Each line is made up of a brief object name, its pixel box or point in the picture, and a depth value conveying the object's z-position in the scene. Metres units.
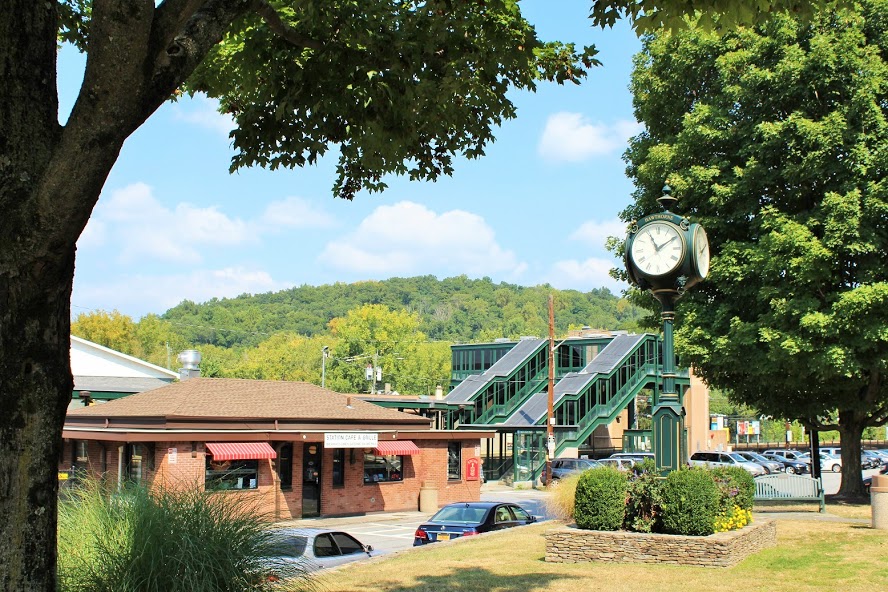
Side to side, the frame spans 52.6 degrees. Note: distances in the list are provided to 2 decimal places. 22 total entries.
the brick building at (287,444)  28.16
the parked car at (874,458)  55.85
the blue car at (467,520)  18.59
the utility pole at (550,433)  43.75
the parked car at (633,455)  44.20
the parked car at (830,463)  56.75
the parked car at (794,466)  50.19
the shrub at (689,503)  12.51
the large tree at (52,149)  4.80
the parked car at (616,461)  43.14
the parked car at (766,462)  49.53
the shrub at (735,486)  13.61
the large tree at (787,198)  20.44
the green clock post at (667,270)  12.84
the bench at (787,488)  22.38
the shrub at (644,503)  13.00
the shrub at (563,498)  17.95
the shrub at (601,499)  13.02
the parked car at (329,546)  13.91
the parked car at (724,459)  43.81
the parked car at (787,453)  58.78
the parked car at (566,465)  44.87
